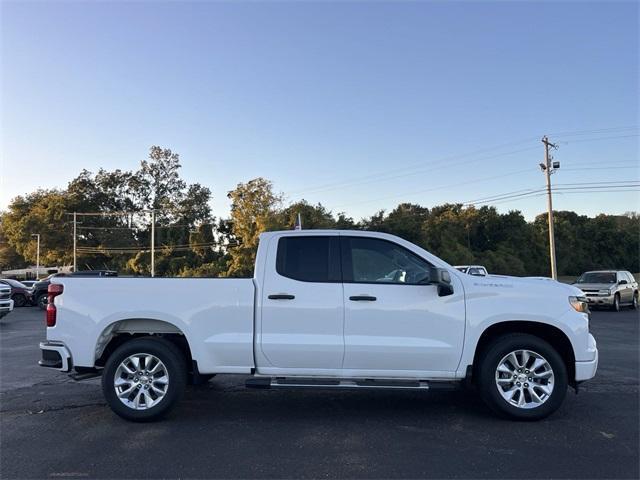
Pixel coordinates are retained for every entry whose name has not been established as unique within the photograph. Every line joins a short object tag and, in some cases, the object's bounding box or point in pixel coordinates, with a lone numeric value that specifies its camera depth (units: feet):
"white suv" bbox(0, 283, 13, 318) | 52.71
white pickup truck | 17.33
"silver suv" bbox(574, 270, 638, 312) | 66.49
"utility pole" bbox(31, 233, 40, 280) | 228.86
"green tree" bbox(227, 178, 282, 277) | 178.32
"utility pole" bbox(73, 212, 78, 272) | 222.58
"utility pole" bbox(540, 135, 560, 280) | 118.01
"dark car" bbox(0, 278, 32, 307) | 82.53
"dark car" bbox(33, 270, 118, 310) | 76.06
